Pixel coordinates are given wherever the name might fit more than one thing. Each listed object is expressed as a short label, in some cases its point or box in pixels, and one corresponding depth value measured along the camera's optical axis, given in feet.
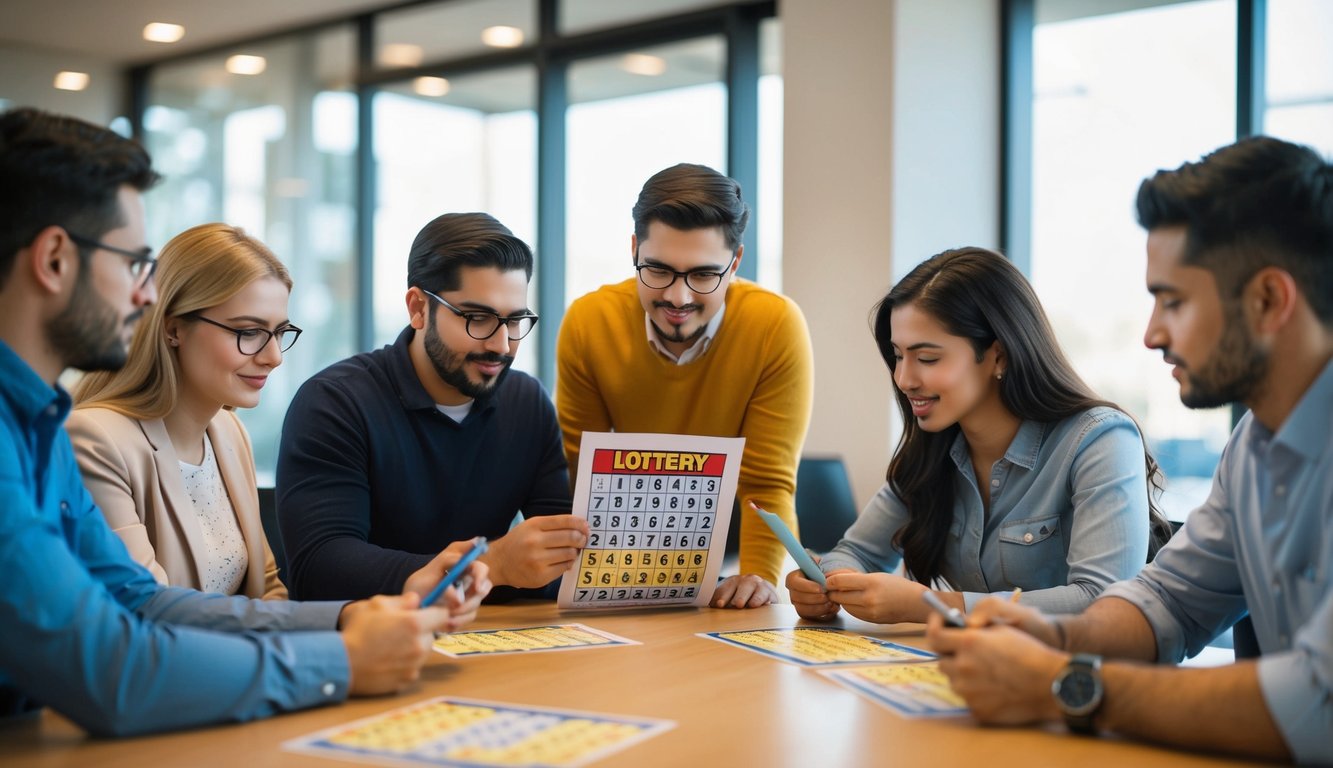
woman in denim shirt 6.73
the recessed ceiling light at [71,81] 23.46
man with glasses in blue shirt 4.24
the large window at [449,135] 17.15
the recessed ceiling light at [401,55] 20.36
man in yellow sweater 8.25
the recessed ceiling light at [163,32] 21.94
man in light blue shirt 4.23
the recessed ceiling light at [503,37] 19.11
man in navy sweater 7.17
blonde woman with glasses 6.80
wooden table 4.22
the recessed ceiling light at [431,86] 20.11
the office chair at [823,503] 12.05
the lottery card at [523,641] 5.96
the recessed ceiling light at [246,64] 22.53
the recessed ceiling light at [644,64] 17.70
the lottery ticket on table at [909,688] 4.86
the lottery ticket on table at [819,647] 5.82
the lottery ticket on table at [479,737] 4.17
